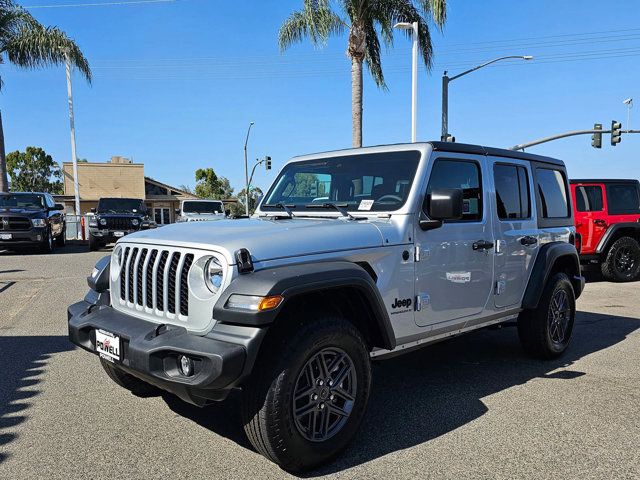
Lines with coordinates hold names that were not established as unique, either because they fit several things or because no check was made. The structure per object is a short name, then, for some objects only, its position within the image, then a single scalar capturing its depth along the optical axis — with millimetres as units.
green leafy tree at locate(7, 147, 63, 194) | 59875
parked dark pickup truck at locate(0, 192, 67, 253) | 14648
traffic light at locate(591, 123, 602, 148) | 25008
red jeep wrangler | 10594
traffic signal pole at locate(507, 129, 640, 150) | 23766
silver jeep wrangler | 2785
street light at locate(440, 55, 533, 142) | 20234
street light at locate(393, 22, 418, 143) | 16750
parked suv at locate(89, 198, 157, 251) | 15734
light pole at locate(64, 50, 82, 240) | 25562
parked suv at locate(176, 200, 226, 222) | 19953
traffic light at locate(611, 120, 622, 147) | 23969
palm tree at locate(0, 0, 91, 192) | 20766
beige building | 45344
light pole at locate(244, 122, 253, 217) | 41219
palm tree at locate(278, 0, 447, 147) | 16172
